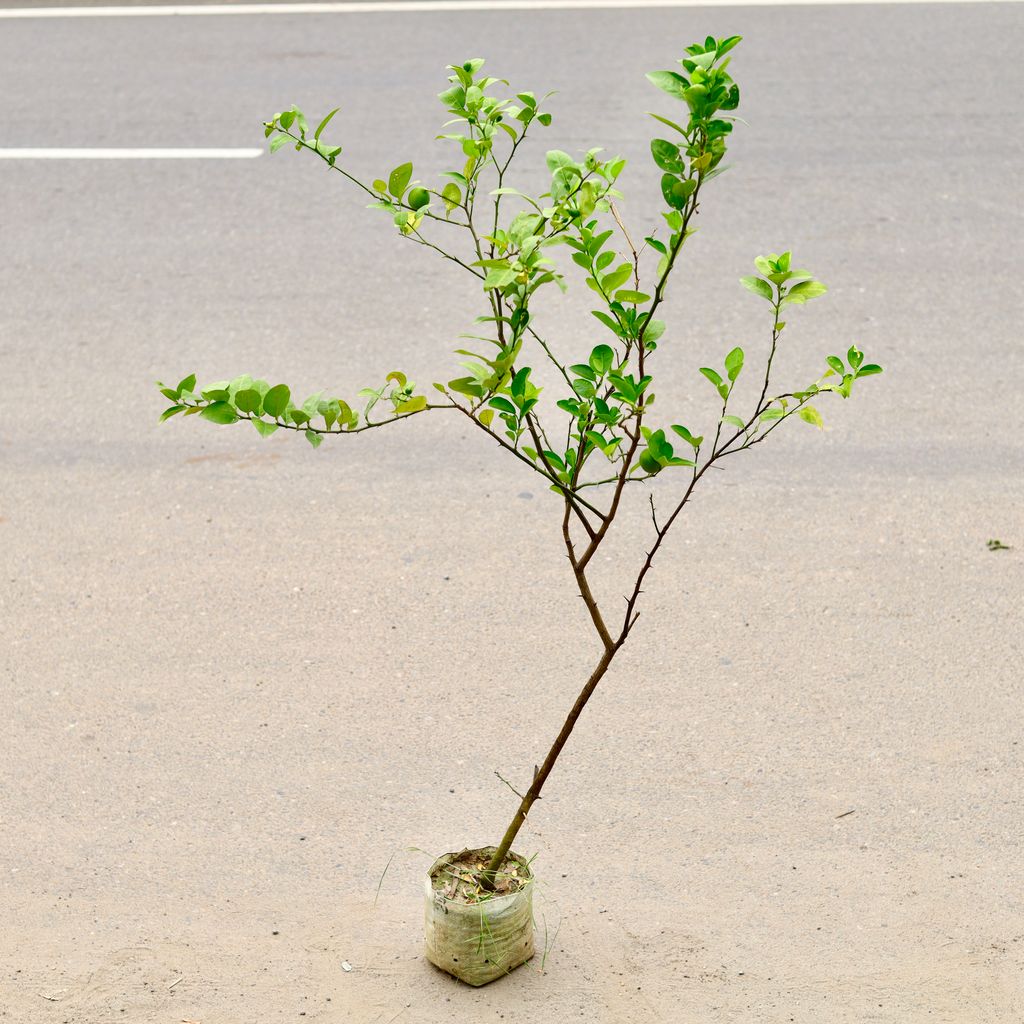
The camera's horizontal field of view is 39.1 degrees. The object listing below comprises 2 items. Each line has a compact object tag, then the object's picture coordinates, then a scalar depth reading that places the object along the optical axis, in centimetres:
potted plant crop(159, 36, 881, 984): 288
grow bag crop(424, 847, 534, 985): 342
